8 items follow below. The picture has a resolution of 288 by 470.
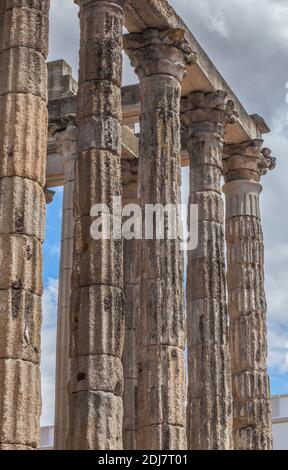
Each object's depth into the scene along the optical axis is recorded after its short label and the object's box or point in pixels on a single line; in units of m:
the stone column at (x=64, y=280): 31.72
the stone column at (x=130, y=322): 34.50
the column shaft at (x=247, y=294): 33.25
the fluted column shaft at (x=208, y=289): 30.05
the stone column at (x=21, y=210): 19.19
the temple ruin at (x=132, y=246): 20.59
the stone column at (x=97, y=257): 22.39
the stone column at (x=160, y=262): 26.39
